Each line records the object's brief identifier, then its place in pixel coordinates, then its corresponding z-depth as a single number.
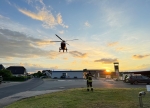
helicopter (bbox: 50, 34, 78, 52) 14.21
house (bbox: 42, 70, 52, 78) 65.68
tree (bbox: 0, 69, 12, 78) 32.43
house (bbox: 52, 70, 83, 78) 48.46
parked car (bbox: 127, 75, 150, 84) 15.84
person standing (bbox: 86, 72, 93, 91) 9.00
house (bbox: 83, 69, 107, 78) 59.78
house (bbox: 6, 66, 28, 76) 56.05
